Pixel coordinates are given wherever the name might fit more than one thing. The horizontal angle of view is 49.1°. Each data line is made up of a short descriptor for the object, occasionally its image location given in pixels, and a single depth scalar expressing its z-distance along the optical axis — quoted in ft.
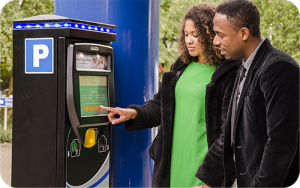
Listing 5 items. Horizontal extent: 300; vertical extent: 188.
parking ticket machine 7.27
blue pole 9.30
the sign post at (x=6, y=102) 28.97
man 4.89
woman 7.07
